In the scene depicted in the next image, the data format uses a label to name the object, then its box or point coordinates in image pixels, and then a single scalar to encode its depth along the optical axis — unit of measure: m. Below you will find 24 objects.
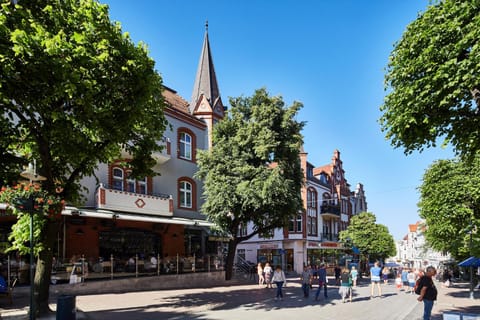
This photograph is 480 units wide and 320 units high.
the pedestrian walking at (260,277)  24.86
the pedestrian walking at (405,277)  25.75
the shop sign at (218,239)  28.03
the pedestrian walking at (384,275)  32.03
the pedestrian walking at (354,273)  20.30
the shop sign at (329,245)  45.83
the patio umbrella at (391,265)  49.50
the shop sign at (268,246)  42.45
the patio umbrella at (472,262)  23.62
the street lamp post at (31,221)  9.51
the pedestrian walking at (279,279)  17.09
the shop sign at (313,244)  43.38
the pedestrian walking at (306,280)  18.53
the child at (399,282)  25.39
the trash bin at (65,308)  10.05
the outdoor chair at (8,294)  12.95
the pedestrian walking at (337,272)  25.31
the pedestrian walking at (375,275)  19.88
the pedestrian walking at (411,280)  22.89
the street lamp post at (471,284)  19.57
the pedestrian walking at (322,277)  18.55
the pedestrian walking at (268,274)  23.59
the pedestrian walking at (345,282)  16.77
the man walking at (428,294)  10.34
